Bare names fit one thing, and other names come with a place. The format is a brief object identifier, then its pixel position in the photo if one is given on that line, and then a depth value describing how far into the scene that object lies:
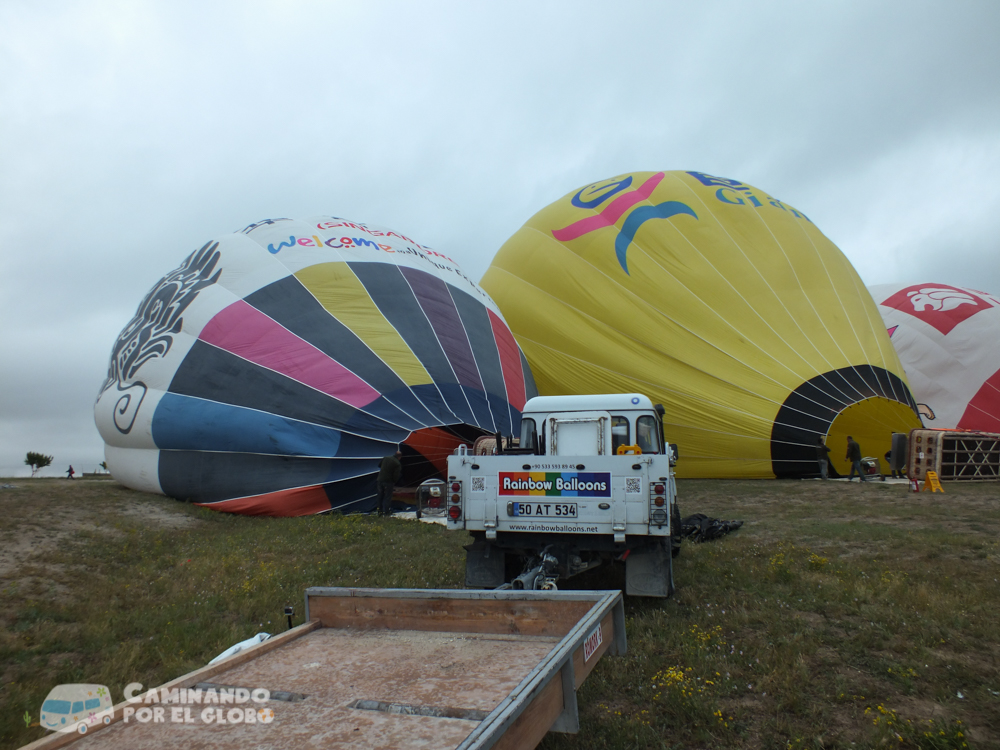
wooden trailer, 2.45
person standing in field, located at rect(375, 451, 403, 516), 9.89
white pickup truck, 5.34
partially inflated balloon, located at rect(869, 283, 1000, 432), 20.66
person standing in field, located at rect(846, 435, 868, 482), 13.61
